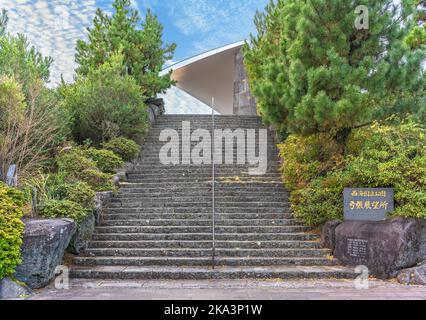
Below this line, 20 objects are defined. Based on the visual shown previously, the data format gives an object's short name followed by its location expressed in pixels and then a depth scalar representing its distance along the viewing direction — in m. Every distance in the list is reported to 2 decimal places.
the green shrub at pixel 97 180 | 7.98
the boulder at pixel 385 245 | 5.55
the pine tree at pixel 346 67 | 6.97
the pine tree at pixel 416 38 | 7.31
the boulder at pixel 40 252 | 4.92
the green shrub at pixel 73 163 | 7.96
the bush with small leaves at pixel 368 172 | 6.10
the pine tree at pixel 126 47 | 13.55
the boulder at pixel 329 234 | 6.56
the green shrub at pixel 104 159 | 9.12
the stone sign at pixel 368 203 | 6.16
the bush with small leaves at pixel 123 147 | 10.00
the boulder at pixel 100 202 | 7.29
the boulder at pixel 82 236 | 6.20
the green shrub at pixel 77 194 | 6.46
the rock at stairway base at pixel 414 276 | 5.35
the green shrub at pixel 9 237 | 4.66
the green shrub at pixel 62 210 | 5.78
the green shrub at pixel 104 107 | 10.39
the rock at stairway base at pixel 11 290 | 4.63
